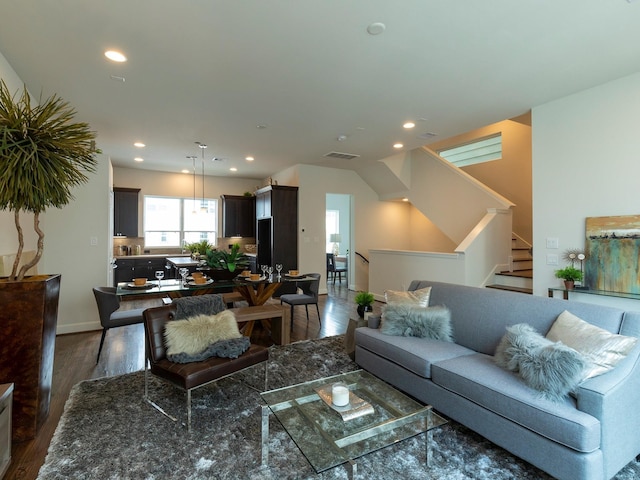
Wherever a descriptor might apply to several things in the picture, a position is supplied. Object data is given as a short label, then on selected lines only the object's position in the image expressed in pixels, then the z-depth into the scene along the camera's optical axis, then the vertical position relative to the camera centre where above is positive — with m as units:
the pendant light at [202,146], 5.87 +1.76
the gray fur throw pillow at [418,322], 2.93 -0.74
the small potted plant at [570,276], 3.73 -0.39
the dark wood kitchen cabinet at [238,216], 8.48 +0.68
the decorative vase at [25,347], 2.20 -0.74
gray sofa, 1.68 -0.92
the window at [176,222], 8.30 +0.51
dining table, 3.41 -0.52
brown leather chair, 2.31 -0.93
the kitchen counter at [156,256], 7.50 -0.35
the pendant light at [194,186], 7.99 +1.46
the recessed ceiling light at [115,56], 2.92 +1.70
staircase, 5.13 -0.54
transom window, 6.84 +2.04
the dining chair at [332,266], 9.06 -0.70
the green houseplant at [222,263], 4.21 -0.28
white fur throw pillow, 2.54 -0.74
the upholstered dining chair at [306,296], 4.67 -0.82
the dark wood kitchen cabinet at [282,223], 7.12 +0.40
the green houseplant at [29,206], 2.08 +0.24
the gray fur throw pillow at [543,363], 1.82 -0.73
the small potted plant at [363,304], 3.66 -0.71
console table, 3.37 -0.56
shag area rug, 1.88 -1.33
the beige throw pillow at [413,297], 3.27 -0.57
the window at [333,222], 11.66 +0.70
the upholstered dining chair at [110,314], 3.48 -0.80
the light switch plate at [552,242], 4.05 +0.00
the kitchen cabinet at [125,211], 7.53 +0.71
